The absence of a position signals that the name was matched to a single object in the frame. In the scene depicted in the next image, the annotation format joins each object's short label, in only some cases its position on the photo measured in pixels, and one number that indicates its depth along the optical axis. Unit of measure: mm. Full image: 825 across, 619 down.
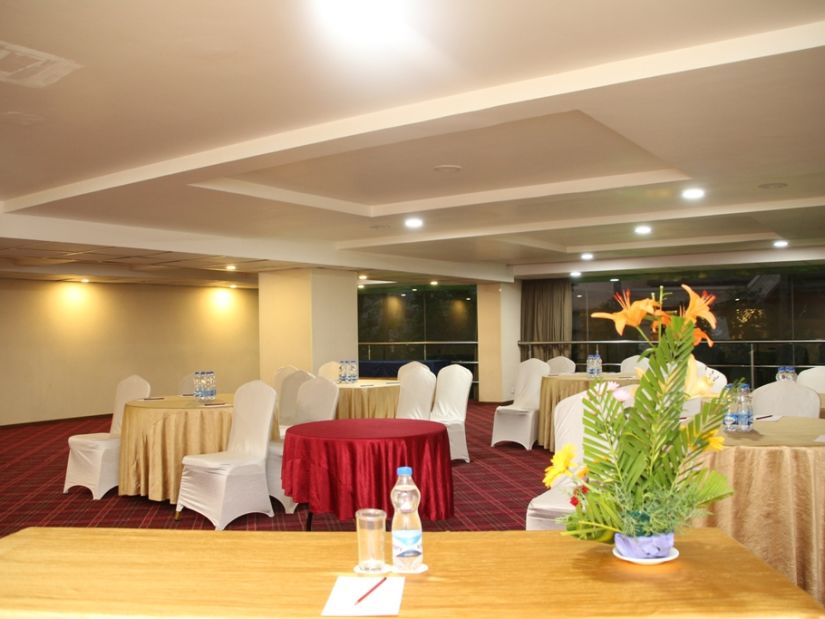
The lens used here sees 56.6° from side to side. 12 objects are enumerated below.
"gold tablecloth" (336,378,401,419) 7746
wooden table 1680
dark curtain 14523
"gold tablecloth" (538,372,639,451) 8414
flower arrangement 1846
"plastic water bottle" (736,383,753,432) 3922
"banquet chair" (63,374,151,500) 6484
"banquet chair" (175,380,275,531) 5375
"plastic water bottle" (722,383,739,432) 3977
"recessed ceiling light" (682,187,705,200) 6684
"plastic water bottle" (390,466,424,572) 1934
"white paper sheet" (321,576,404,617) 1679
